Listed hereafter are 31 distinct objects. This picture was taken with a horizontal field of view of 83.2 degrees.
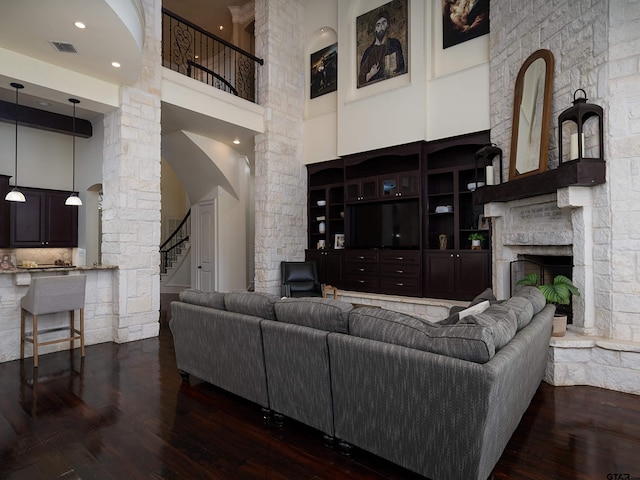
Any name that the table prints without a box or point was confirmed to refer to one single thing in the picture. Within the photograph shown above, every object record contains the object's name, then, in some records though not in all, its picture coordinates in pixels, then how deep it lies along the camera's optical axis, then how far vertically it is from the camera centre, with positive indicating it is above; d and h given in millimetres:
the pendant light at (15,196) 4508 +565
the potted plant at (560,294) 3260 -483
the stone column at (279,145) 6625 +1841
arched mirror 3836 +1437
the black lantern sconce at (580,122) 3283 +1108
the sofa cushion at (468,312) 2484 -522
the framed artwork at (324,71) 6980 +3350
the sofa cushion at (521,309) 2212 -435
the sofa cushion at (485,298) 3280 -526
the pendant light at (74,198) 4494 +589
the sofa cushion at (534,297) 2696 -436
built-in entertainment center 5477 +303
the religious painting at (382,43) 6020 +3449
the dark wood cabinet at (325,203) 7098 +764
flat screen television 5984 +282
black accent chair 6262 -697
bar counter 3893 -780
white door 7902 -134
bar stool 3664 -632
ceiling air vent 3729 +2044
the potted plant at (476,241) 5367 +1
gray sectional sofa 1646 -720
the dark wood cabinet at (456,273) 5215 -485
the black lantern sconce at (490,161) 4668 +1113
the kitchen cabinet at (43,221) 6023 +353
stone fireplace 3113 -639
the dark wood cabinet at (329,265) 6785 -458
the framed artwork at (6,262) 5501 -329
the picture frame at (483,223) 5375 +273
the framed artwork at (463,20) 5227 +3316
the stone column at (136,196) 4652 +592
